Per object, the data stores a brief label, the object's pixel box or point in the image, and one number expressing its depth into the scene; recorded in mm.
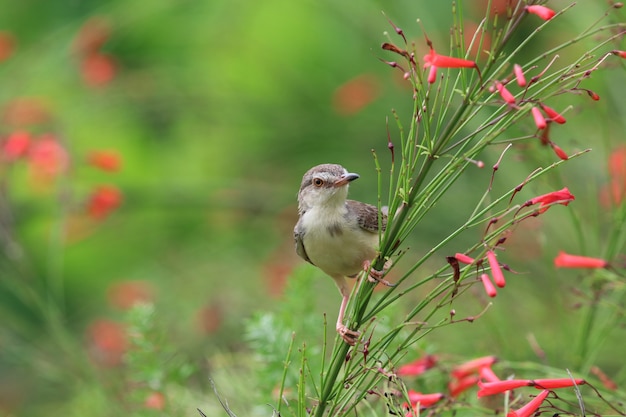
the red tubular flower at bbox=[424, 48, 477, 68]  4680
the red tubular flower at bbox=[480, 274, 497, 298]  4185
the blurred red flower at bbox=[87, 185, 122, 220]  12336
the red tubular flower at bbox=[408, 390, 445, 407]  5484
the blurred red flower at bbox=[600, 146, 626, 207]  7457
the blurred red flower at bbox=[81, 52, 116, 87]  16422
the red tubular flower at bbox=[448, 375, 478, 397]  6262
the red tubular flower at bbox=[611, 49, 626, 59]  4496
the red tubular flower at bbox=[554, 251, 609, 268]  5535
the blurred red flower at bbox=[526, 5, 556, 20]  4449
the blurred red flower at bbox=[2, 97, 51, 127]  15109
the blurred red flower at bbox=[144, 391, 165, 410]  7668
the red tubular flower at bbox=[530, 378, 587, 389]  4957
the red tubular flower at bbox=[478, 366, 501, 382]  5391
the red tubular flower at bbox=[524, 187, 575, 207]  4586
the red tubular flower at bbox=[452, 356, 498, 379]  5914
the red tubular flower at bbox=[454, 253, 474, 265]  4590
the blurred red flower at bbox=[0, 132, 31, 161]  11648
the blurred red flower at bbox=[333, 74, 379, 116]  15141
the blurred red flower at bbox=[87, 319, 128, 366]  13683
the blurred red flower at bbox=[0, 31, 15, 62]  15508
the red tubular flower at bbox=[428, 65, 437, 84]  4480
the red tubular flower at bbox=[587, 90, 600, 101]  4445
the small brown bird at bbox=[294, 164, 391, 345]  7258
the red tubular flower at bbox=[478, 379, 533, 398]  4914
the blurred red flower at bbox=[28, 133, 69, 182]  12008
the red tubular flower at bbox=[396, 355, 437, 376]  6484
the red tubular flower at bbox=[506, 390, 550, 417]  4865
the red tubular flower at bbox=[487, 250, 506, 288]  4325
